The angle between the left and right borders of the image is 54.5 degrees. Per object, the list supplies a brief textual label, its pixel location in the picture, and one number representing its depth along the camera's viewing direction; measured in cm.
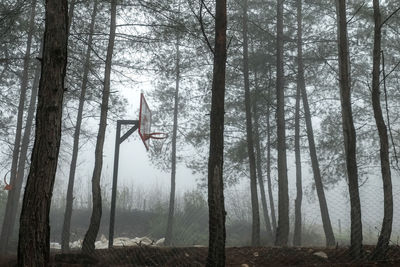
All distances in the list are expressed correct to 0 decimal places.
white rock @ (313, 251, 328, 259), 548
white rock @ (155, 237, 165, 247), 1331
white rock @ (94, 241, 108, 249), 1105
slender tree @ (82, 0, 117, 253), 665
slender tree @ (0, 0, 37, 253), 1016
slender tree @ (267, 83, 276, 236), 1272
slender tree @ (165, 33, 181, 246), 1368
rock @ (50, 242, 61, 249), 1240
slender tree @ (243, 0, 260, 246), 847
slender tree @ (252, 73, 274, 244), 1077
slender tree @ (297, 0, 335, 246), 1007
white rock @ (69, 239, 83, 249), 1290
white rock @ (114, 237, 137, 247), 1104
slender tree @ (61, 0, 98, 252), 884
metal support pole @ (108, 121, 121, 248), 679
